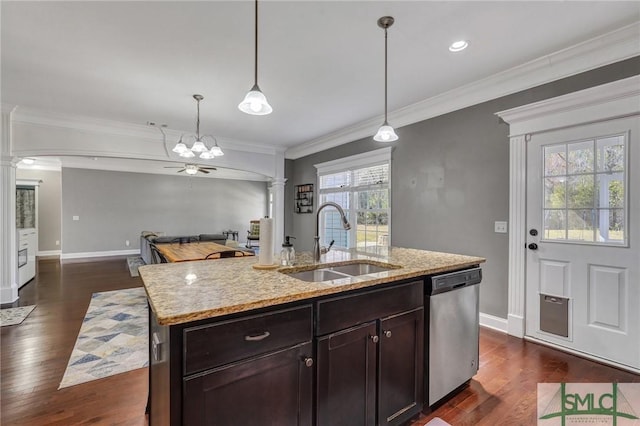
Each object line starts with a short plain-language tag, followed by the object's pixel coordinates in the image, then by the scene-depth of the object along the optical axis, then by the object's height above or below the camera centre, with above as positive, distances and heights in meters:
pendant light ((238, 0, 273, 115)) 1.83 +0.68
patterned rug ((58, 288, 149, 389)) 2.36 -1.30
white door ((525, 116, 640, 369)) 2.33 -0.25
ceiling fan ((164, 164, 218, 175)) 6.05 +0.89
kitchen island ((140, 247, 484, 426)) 1.03 -0.58
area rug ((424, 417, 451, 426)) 1.68 -1.24
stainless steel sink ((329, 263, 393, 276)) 2.13 -0.44
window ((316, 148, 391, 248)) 4.52 +0.25
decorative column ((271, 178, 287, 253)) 6.52 +0.07
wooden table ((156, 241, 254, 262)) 3.52 -0.59
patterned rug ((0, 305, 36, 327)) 3.32 -1.28
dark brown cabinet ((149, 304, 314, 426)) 1.00 -0.62
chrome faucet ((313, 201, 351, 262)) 2.08 -0.23
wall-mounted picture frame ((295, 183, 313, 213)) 6.15 +0.26
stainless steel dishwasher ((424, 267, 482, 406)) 1.80 -0.79
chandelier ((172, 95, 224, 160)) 3.46 +0.77
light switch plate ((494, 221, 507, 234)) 3.05 -0.18
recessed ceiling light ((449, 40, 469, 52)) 2.46 +1.42
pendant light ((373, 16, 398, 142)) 2.42 +0.65
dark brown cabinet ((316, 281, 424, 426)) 1.37 -0.77
